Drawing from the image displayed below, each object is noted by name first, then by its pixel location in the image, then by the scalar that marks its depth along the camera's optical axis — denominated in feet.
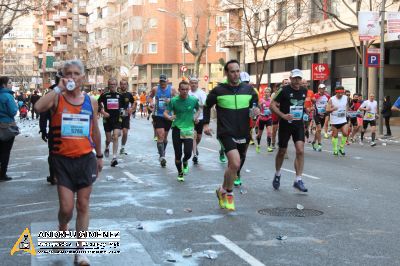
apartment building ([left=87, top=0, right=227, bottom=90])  245.45
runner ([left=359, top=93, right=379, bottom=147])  70.28
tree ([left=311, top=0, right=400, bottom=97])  91.66
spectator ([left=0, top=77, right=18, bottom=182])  37.88
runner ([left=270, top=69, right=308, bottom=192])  33.47
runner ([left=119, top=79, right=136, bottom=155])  49.40
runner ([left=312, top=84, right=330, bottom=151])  62.84
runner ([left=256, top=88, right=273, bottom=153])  57.77
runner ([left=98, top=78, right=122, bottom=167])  48.44
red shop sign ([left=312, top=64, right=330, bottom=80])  109.09
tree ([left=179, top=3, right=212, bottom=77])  154.53
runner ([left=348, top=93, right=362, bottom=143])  72.64
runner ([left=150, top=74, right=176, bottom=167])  45.39
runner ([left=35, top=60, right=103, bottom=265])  18.20
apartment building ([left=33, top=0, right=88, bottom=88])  329.97
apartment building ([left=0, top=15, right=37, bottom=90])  382.71
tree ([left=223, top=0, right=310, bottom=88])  127.54
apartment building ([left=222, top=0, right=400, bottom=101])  115.34
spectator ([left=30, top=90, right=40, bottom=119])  126.00
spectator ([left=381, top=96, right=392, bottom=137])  84.02
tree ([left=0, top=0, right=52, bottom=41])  80.51
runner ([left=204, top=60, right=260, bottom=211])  27.66
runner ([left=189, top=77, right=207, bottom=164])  46.55
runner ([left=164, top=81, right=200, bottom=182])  37.35
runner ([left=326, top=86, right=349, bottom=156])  53.57
